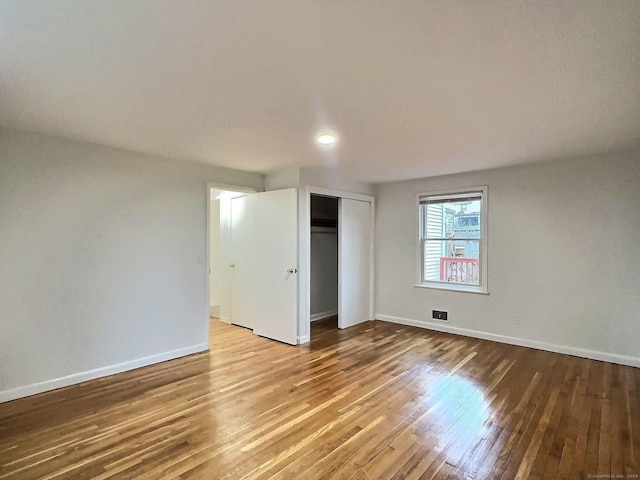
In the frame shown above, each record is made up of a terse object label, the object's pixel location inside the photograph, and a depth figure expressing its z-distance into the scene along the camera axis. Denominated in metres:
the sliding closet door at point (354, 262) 5.30
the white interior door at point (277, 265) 4.49
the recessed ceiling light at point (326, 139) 3.11
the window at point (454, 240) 4.81
